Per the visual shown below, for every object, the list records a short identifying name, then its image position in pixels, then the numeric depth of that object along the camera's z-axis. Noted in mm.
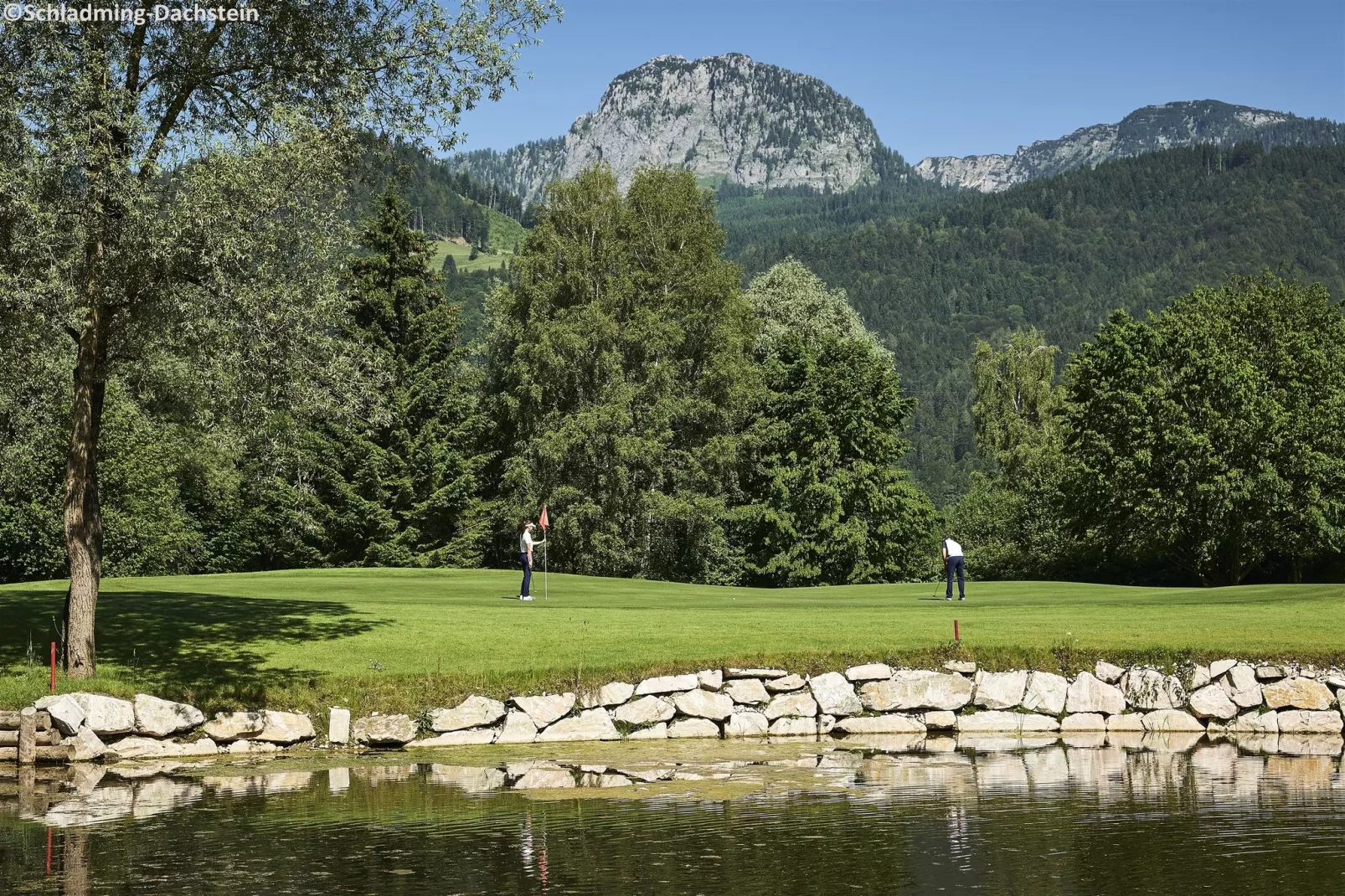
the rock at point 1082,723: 23328
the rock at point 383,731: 21656
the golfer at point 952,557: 33750
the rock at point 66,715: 20594
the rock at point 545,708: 22469
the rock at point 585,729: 22391
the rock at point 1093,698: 23578
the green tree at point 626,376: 59625
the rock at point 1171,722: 23344
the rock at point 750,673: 23562
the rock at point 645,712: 22766
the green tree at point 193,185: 21344
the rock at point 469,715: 22125
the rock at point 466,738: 21953
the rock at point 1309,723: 22891
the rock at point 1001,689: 23641
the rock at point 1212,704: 23469
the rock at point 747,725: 22969
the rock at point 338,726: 21609
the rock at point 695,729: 22844
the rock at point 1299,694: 23219
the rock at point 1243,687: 23484
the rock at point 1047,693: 23578
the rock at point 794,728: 23078
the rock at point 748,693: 23344
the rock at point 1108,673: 24031
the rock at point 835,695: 23375
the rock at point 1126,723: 23312
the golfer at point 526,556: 33188
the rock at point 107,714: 20812
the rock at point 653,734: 22612
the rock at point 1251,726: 23094
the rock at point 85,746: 20469
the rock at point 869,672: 23734
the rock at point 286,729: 21375
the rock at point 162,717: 21031
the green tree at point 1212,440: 55781
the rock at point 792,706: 23281
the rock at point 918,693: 23516
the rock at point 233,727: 21250
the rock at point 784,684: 23516
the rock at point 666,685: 23109
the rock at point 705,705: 23047
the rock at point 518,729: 22172
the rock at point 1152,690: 23734
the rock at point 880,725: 23125
